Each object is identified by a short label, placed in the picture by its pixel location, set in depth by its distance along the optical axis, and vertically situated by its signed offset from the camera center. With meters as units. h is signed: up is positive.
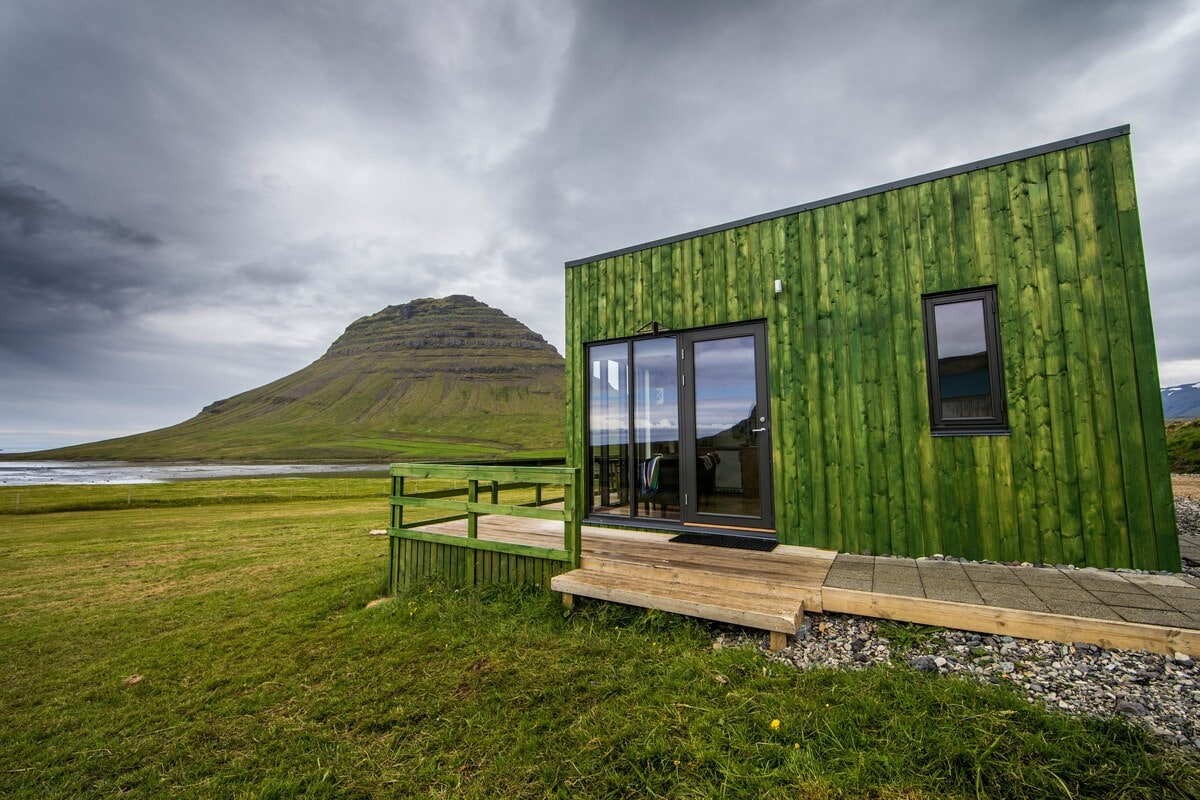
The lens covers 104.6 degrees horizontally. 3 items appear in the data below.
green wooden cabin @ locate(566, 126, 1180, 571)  3.63 +0.55
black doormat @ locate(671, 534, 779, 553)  4.44 -1.06
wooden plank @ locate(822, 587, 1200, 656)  2.30 -1.06
